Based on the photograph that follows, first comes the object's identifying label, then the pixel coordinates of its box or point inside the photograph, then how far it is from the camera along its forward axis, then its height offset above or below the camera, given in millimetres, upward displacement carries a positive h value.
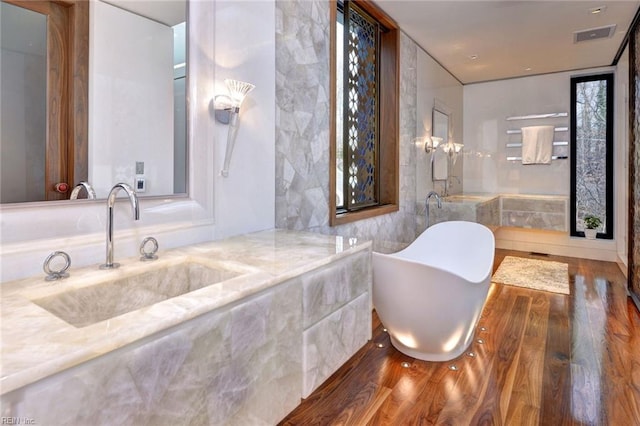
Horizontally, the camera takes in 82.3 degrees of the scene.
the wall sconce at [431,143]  4410 +807
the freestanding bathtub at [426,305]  1993 -546
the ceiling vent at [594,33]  3671 +1811
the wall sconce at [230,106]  1798 +513
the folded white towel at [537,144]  5383 +955
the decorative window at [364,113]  3094 +893
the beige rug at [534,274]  3812 -765
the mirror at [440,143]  4625 +859
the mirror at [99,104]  1172 +396
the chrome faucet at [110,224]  1296 -51
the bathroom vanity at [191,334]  699 -312
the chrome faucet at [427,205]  3781 +41
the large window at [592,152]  5047 +792
